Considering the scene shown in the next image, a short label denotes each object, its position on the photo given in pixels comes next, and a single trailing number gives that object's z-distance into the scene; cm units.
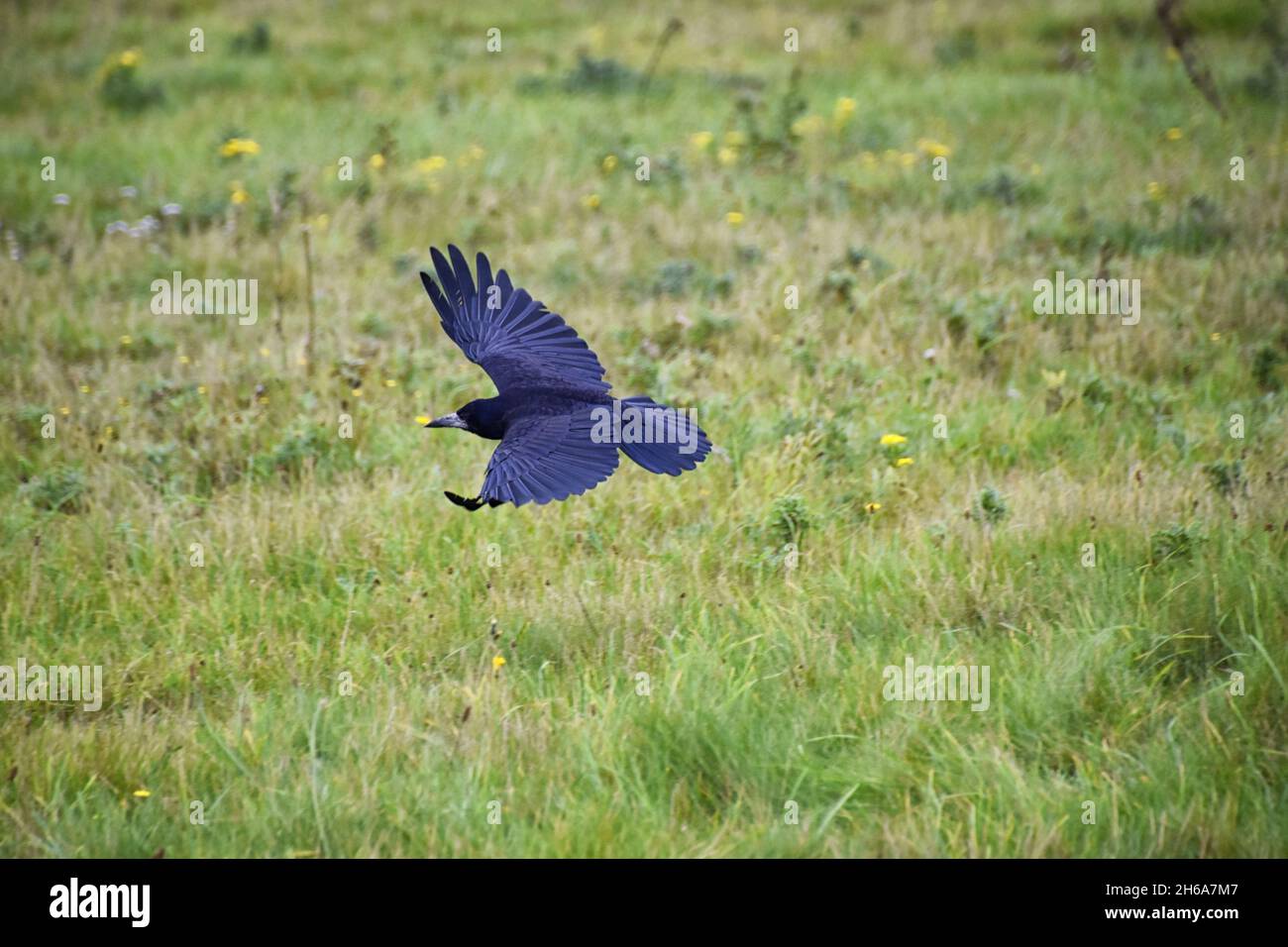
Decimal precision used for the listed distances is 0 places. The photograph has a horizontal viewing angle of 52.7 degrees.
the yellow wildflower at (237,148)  1021
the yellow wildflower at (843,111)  1094
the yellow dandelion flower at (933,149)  1001
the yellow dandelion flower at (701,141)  1043
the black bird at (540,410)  431
